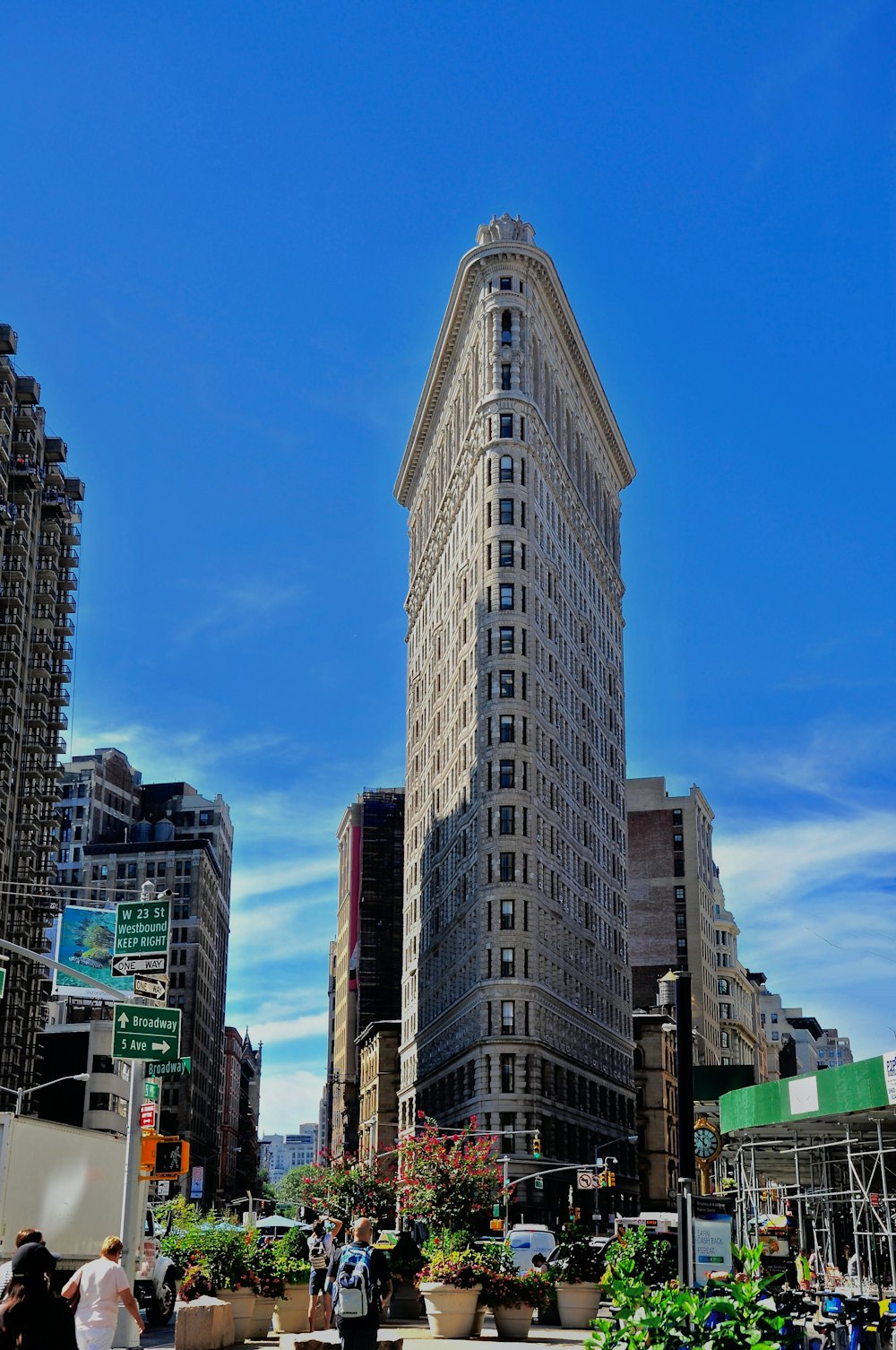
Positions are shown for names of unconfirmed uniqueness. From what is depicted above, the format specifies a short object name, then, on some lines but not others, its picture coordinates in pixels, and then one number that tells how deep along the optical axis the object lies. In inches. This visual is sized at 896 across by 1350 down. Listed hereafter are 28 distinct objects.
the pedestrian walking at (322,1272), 1041.5
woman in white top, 585.6
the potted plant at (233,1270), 1021.2
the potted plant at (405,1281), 1246.9
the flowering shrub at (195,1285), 991.6
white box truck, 924.6
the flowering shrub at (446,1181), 1704.0
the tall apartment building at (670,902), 6294.3
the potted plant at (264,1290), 1056.2
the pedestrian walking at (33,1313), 495.2
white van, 1756.9
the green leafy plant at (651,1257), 1100.5
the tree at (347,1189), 2322.0
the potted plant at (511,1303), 1037.2
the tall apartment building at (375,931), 7076.8
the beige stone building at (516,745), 3774.6
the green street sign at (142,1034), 960.3
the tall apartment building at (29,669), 3432.6
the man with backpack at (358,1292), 637.9
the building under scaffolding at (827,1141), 1328.7
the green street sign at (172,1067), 1050.7
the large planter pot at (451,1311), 1019.9
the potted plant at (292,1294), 1090.7
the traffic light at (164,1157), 1108.5
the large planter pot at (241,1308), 1016.2
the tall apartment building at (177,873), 6717.5
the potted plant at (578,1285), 1160.2
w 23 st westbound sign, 1042.7
